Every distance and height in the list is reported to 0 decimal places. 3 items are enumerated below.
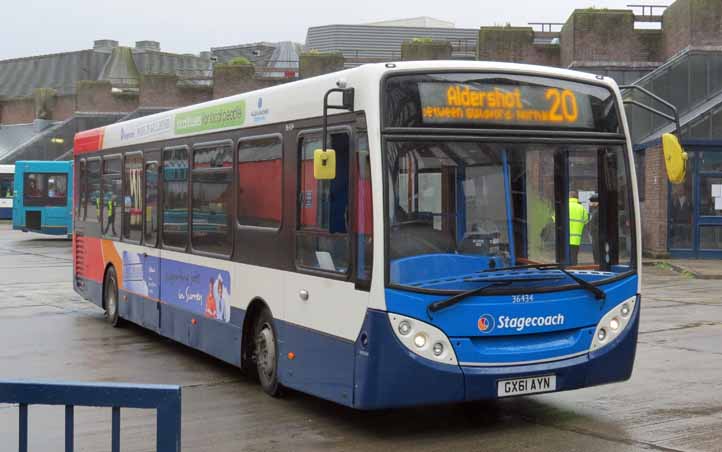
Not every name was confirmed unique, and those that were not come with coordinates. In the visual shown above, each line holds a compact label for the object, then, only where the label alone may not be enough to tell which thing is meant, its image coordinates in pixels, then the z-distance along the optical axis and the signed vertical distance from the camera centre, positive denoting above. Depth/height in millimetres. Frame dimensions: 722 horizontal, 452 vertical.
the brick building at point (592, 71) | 27984 +5020
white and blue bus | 7391 -247
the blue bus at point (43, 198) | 41156 +18
